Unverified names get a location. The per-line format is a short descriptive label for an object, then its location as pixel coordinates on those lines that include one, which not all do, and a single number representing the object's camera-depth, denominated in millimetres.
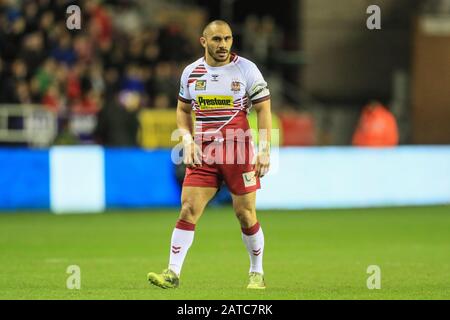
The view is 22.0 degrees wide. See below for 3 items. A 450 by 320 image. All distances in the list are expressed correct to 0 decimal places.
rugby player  9719
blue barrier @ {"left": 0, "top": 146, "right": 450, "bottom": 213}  19750
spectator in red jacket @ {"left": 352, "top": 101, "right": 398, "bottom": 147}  24047
